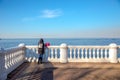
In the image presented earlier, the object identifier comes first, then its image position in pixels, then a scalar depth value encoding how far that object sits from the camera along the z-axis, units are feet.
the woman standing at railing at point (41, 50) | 36.24
